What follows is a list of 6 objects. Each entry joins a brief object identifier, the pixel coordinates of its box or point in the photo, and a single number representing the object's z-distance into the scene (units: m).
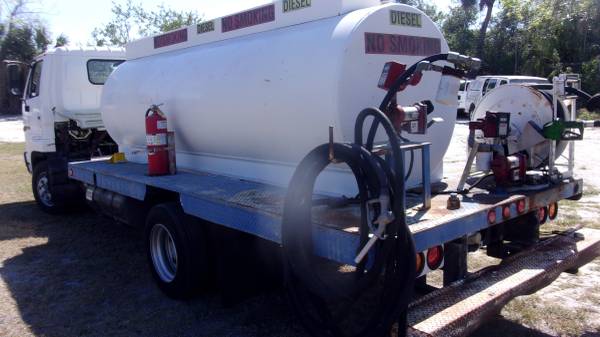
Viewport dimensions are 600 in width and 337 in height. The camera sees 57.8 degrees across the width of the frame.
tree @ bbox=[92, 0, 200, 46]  44.97
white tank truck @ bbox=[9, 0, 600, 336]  3.07
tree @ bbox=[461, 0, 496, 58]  36.09
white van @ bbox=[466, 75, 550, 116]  22.19
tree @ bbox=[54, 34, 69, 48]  47.19
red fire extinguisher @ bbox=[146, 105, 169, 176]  5.43
